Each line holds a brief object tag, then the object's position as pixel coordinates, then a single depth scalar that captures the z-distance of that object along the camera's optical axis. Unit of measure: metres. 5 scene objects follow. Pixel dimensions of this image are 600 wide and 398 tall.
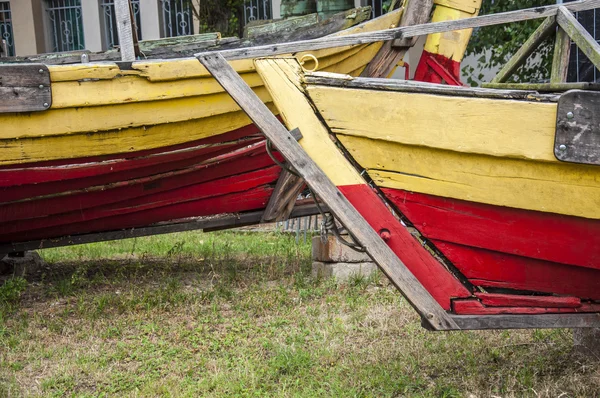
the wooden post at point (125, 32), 4.38
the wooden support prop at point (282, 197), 5.26
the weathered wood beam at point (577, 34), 3.46
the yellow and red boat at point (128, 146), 4.35
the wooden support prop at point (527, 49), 3.79
